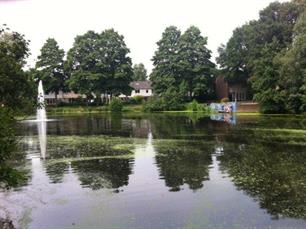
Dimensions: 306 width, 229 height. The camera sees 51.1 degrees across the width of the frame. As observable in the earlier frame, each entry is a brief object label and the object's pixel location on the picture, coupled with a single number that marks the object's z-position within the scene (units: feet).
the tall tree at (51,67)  213.84
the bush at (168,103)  191.42
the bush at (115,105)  199.43
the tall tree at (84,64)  207.82
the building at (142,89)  286.45
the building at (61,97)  251.01
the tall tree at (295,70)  129.63
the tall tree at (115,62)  212.37
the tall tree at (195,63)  194.44
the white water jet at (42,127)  46.55
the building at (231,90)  204.14
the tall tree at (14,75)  37.25
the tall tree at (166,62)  199.15
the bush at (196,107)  182.98
